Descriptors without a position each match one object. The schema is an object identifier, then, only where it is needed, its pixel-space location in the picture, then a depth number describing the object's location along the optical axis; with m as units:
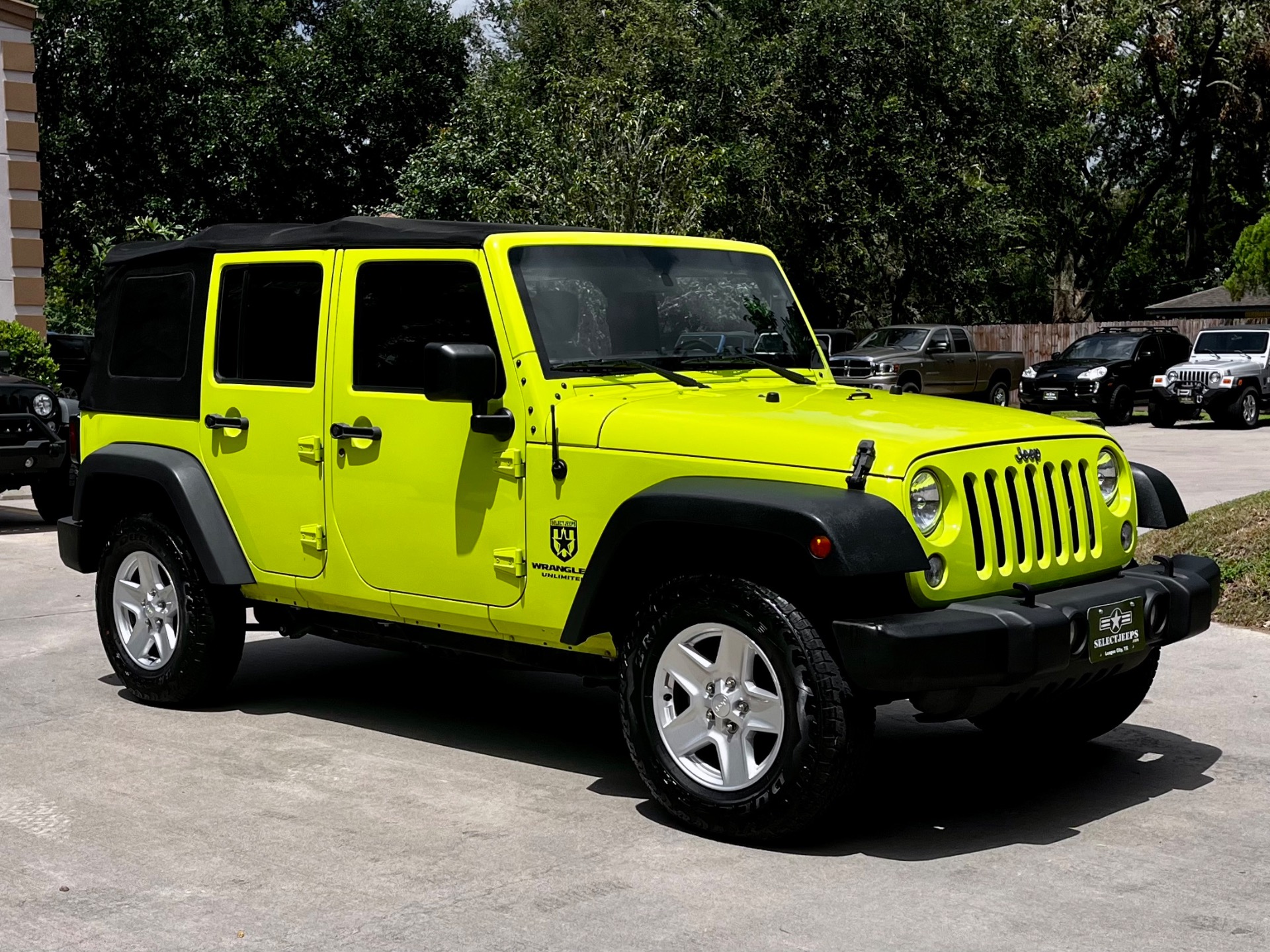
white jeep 28.39
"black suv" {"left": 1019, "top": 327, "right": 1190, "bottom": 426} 30.23
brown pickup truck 30.94
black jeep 14.04
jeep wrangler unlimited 4.99
